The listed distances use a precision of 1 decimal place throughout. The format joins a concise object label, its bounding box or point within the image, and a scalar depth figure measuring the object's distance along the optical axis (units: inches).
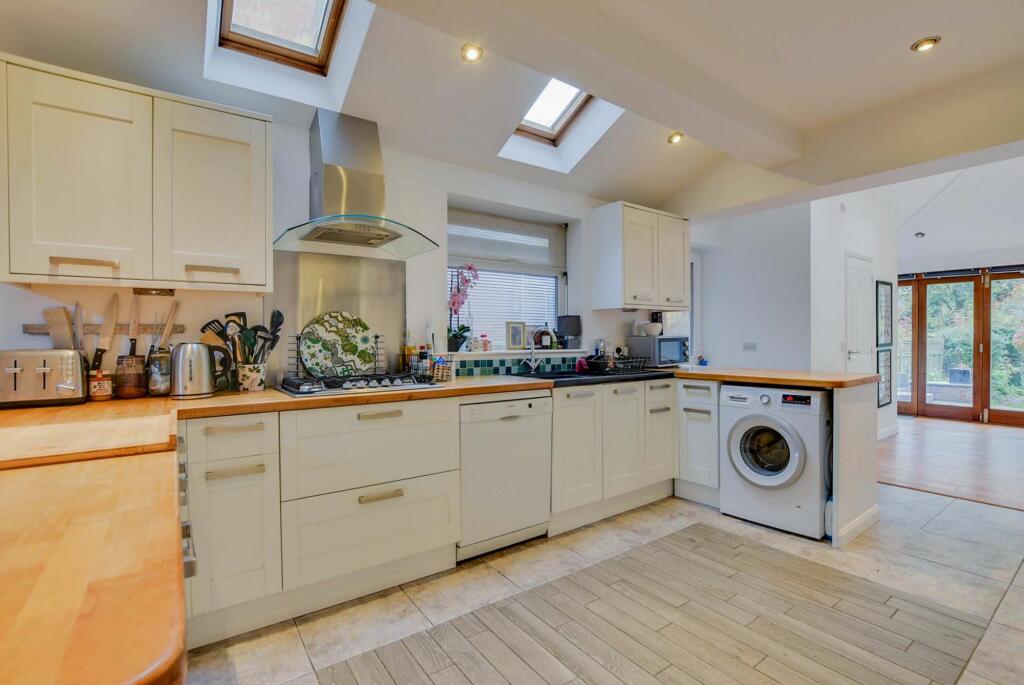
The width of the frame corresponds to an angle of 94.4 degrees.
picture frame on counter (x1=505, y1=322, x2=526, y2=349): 135.3
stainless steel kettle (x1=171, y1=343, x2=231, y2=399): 80.0
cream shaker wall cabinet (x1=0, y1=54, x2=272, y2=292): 69.1
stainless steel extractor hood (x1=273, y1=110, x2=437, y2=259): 95.0
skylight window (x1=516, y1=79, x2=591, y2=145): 129.9
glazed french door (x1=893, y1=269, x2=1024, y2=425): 244.7
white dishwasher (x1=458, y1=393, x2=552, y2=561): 98.4
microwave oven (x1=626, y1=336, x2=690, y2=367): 152.5
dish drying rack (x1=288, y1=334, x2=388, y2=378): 100.5
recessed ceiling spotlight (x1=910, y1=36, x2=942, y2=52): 84.2
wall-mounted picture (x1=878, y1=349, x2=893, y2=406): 223.5
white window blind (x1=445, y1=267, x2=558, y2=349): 135.6
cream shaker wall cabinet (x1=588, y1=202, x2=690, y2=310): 143.6
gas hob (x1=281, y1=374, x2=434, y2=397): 86.0
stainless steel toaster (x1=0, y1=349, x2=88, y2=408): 69.5
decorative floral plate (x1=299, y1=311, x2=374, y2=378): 101.3
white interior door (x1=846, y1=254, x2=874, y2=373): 197.5
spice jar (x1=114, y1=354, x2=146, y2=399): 80.4
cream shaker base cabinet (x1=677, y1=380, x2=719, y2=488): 130.9
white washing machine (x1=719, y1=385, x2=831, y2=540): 110.6
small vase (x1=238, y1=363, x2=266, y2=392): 90.0
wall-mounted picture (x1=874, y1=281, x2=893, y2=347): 223.0
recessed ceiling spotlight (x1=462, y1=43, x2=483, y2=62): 95.0
